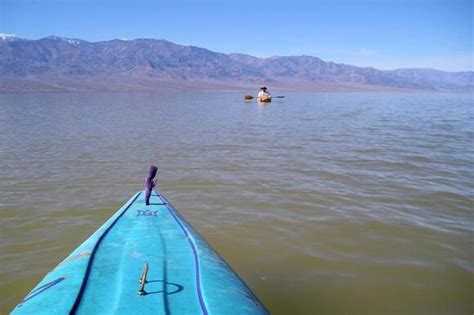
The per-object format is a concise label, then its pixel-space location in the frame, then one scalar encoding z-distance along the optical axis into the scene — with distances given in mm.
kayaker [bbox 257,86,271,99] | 45856
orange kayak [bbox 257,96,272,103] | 45406
